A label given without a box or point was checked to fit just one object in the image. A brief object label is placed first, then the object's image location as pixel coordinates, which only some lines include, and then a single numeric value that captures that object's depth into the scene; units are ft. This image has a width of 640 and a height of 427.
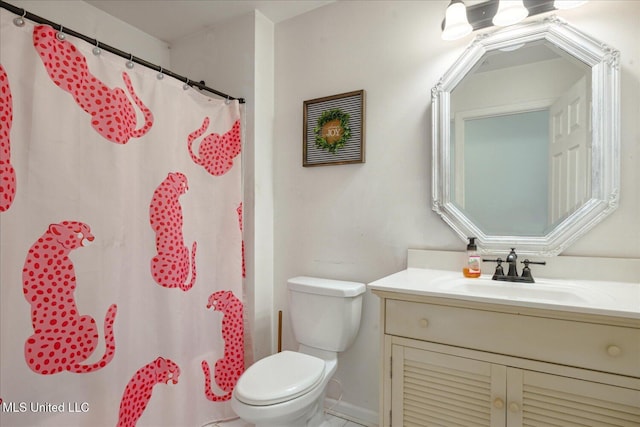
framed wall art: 6.16
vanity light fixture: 4.53
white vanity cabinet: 3.10
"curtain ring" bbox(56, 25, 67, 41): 4.10
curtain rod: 3.77
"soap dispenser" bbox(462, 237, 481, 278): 4.74
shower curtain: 3.86
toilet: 4.31
